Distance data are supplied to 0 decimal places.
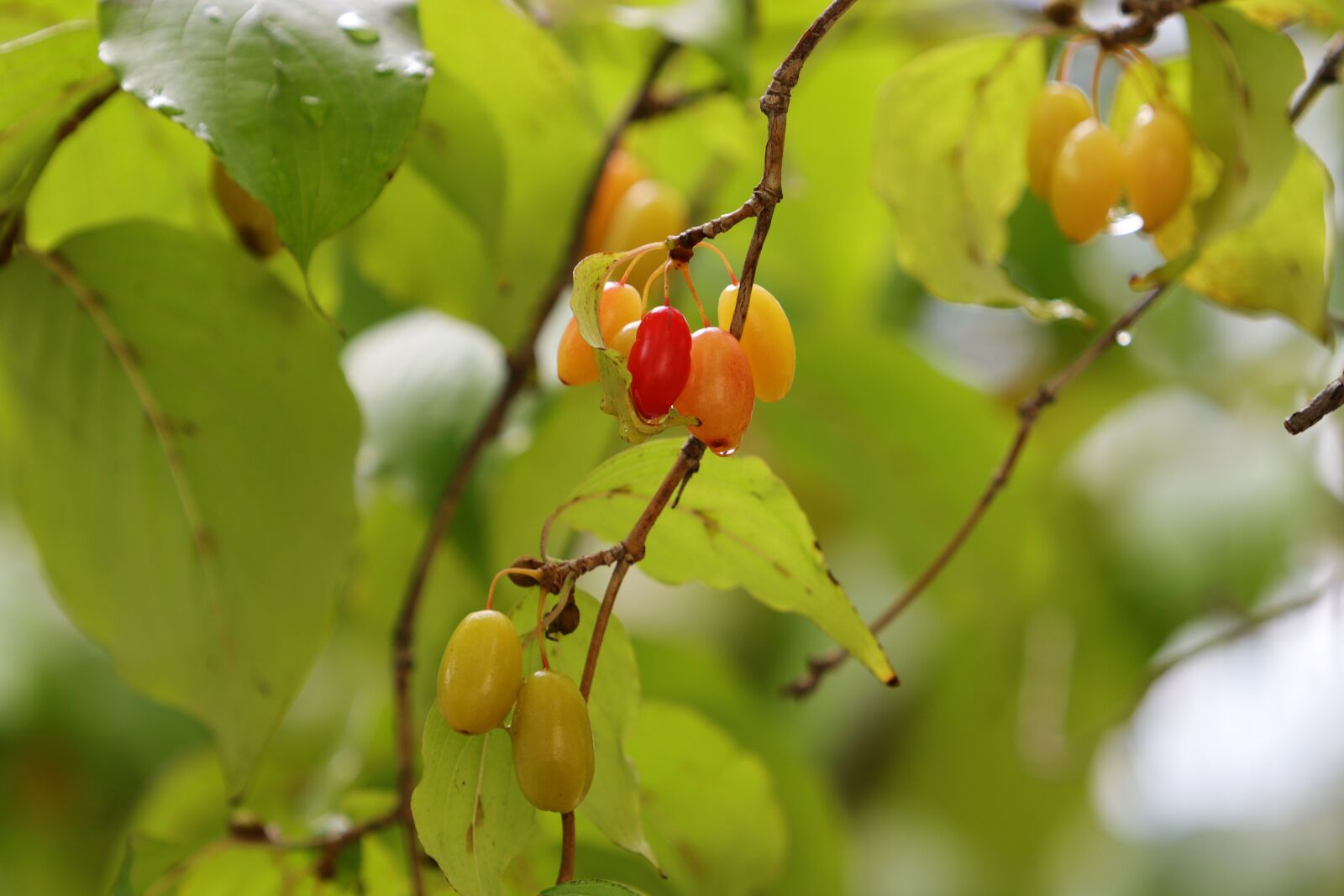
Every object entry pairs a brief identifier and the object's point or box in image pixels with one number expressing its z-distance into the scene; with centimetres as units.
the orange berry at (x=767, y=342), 52
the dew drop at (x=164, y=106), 52
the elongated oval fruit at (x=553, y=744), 51
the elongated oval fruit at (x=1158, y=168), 56
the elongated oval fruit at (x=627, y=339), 51
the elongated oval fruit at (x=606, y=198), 63
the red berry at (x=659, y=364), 51
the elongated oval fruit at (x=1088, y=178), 56
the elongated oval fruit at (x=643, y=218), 62
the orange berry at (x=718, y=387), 51
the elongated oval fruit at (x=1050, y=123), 57
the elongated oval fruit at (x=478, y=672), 51
